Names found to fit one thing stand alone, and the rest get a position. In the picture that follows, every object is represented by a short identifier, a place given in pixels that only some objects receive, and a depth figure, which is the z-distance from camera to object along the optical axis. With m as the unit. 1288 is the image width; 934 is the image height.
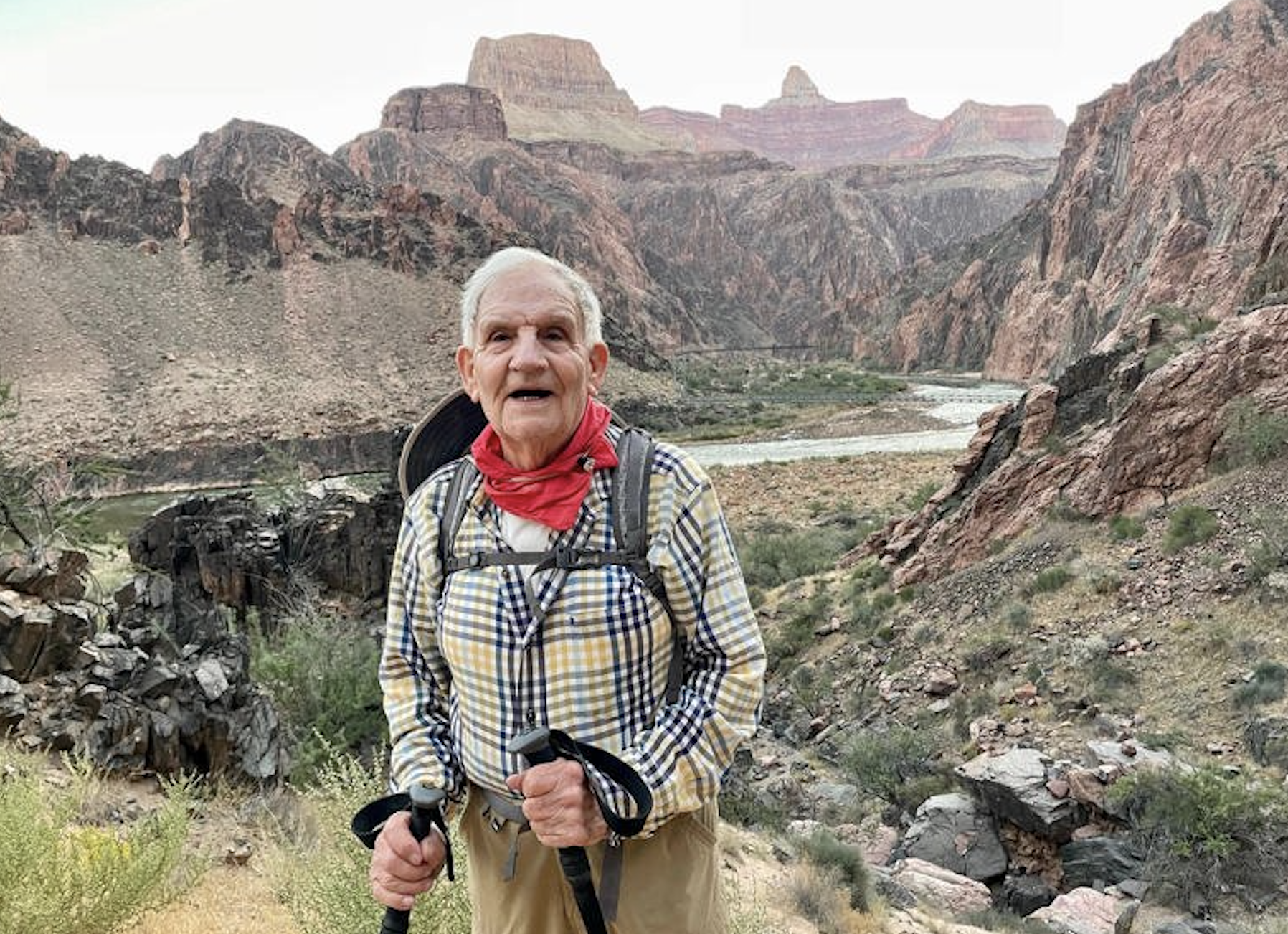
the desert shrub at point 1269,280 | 15.84
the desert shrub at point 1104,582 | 11.36
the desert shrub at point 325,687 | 10.22
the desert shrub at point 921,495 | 21.50
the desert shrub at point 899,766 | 9.15
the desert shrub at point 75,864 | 3.09
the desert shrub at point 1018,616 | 11.58
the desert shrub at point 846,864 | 6.21
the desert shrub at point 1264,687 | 8.41
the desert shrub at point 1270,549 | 10.05
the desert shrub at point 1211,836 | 6.75
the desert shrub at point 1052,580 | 12.01
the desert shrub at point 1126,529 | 12.16
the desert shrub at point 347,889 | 3.31
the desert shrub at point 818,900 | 5.77
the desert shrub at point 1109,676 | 9.59
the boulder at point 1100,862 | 7.12
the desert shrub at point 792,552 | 18.27
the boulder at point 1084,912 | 6.42
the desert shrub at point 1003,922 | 6.22
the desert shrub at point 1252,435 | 11.66
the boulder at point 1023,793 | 7.72
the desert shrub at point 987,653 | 11.25
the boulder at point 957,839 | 7.88
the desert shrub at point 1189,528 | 11.21
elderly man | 1.69
